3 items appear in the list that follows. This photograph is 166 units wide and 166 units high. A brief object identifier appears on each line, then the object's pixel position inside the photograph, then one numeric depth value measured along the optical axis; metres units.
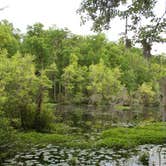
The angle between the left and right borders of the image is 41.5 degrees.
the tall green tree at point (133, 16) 6.38
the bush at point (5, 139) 8.89
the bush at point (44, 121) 13.34
